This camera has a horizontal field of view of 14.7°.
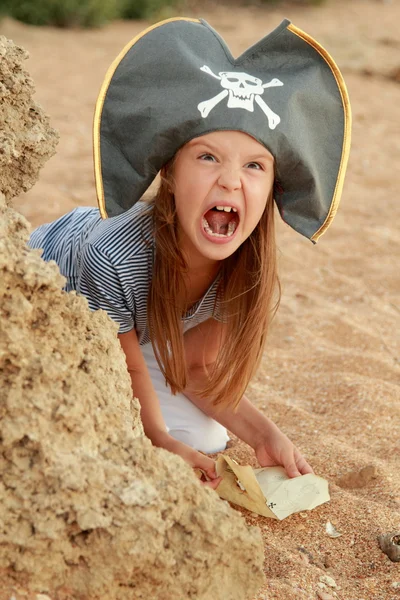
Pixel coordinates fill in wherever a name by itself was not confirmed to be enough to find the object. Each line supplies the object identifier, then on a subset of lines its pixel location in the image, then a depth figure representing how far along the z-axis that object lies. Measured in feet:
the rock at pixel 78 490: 4.96
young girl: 5.88
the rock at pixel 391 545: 5.82
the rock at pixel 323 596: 5.53
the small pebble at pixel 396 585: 5.66
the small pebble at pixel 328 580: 5.64
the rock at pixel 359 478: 6.38
